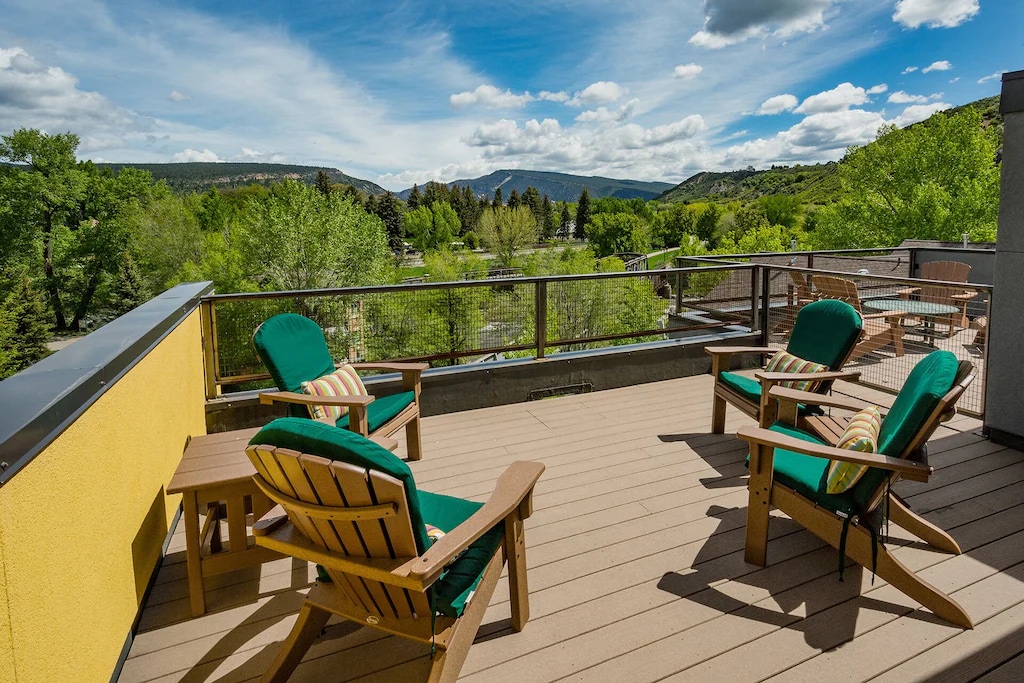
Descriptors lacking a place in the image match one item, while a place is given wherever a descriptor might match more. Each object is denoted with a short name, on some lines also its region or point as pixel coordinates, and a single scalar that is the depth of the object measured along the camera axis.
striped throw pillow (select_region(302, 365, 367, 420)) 3.32
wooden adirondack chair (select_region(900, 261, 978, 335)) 6.92
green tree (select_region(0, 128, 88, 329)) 46.34
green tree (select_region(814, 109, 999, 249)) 36.66
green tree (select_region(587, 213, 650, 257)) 92.75
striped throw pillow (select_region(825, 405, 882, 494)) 2.23
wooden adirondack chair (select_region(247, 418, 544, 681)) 1.52
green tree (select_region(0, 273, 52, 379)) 38.53
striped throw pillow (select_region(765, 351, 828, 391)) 3.52
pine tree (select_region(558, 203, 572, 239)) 108.69
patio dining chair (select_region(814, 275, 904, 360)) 6.11
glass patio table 6.15
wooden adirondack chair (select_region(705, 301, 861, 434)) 3.43
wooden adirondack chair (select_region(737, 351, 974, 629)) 2.10
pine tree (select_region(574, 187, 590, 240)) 113.88
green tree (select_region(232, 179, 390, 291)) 40.06
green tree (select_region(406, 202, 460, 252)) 91.62
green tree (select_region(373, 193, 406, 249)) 90.25
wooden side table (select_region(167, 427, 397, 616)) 2.28
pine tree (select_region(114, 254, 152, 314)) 50.59
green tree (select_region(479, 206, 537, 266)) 75.50
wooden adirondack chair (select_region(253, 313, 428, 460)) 3.22
